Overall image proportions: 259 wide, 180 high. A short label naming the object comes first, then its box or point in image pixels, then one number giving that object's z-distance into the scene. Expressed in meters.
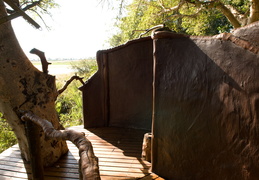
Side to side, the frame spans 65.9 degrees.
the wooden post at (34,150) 1.77
